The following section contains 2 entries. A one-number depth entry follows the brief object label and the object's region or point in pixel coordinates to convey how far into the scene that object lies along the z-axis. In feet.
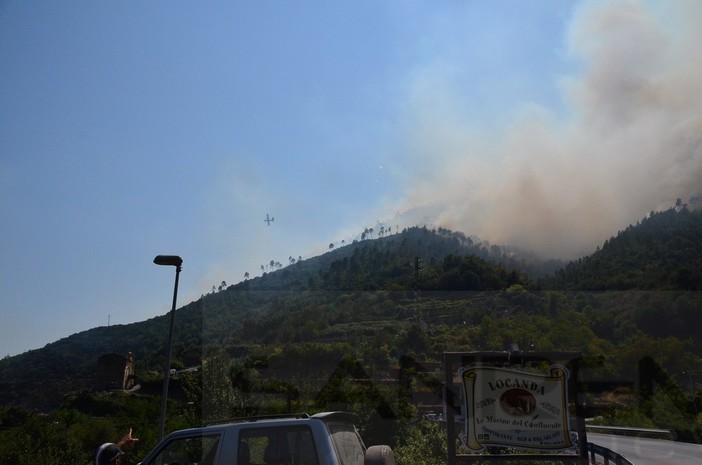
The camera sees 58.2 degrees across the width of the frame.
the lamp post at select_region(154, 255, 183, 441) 55.88
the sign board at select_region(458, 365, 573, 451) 25.71
